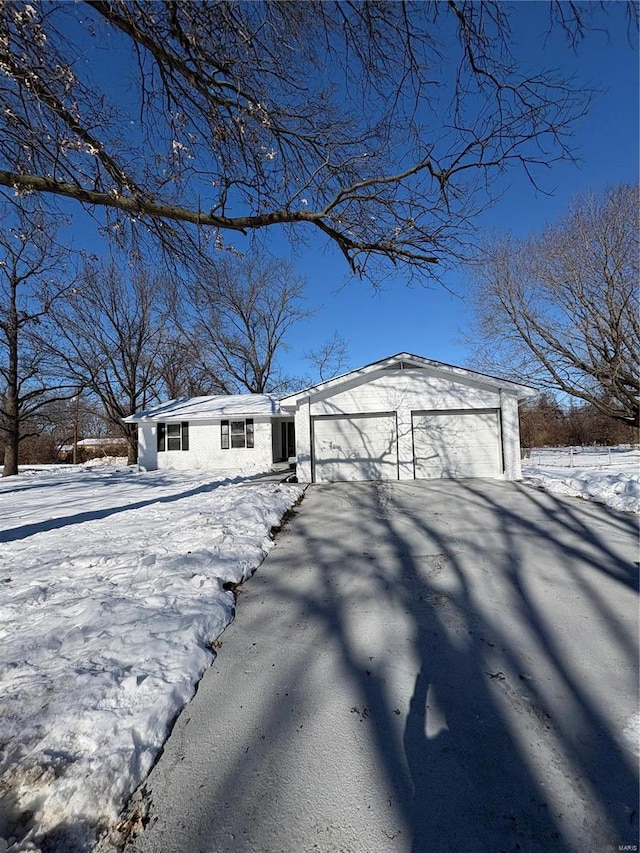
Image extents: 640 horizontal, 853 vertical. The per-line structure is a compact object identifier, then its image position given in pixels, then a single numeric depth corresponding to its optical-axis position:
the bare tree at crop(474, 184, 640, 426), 12.22
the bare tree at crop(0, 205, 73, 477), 16.81
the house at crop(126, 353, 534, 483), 11.10
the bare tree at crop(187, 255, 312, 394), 25.34
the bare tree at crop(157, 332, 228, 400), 24.08
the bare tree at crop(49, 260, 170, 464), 20.42
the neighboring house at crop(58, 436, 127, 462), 35.03
